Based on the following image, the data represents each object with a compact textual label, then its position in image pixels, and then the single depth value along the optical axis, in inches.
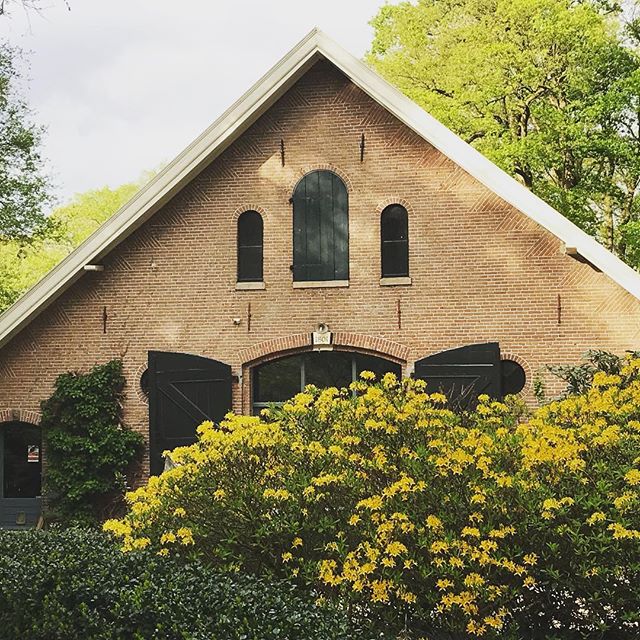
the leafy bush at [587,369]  611.2
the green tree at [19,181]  1052.5
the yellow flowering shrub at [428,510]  321.7
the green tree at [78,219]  2015.3
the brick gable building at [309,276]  660.1
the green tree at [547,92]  1047.0
